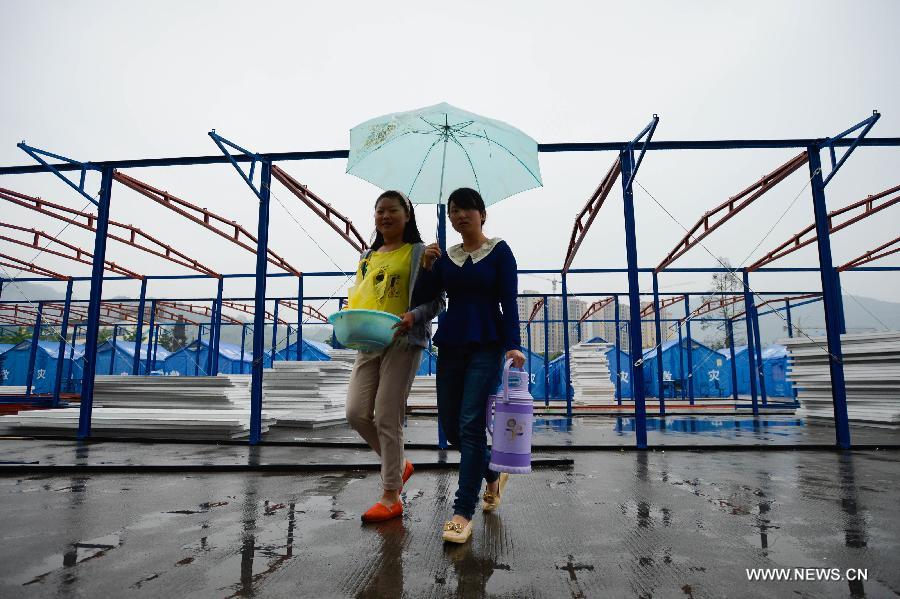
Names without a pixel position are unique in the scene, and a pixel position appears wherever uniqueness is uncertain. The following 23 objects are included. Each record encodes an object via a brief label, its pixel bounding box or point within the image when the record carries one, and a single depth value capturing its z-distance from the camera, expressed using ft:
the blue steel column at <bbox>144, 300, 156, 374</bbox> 49.85
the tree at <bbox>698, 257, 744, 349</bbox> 134.41
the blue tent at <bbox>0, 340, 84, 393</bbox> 77.71
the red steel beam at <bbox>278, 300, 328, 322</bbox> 53.25
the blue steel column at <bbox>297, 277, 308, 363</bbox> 46.59
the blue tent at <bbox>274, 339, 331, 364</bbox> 78.64
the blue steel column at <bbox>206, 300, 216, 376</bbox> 50.06
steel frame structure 18.48
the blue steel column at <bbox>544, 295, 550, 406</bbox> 47.84
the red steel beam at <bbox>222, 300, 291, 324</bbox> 52.19
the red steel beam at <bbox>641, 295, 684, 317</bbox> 49.12
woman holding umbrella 8.47
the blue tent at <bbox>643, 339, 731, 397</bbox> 77.97
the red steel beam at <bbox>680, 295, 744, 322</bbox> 43.80
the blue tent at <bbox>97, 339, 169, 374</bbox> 78.02
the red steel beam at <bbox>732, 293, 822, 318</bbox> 44.59
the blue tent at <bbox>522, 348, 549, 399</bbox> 73.56
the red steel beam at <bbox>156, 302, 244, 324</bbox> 54.36
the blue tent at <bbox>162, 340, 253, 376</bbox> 80.69
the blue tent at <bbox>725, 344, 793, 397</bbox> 77.61
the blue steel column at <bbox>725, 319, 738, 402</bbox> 48.01
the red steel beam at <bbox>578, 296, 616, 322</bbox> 49.49
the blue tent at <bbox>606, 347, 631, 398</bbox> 74.12
